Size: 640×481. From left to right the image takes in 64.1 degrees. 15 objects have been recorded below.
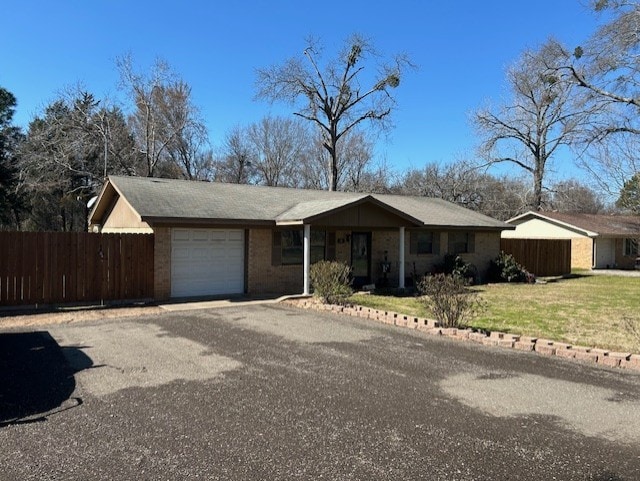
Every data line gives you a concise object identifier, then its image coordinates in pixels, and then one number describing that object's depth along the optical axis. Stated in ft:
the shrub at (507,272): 69.56
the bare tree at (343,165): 135.95
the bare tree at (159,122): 104.78
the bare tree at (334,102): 113.19
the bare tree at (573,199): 137.08
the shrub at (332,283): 41.47
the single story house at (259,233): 45.80
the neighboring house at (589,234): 102.68
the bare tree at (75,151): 99.25
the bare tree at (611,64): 68.54
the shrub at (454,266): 63.87
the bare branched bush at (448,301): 30.37
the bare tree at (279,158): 137.49
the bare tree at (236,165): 135.03
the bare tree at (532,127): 123.54
